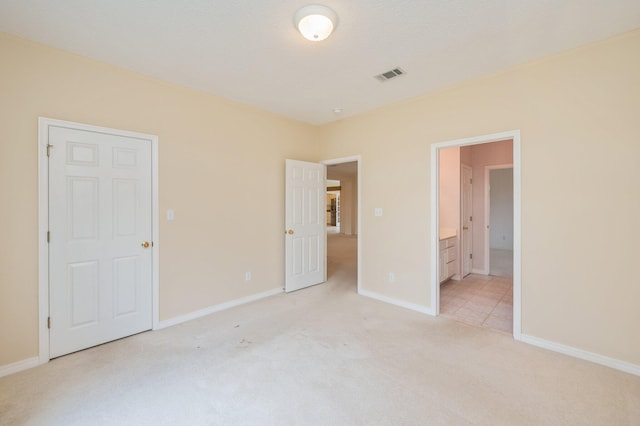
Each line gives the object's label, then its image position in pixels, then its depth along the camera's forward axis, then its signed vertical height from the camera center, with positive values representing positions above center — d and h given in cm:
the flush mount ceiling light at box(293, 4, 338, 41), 186 +137
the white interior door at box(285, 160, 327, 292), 413 -21
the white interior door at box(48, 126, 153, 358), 237 -25
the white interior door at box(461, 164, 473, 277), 493 -11
